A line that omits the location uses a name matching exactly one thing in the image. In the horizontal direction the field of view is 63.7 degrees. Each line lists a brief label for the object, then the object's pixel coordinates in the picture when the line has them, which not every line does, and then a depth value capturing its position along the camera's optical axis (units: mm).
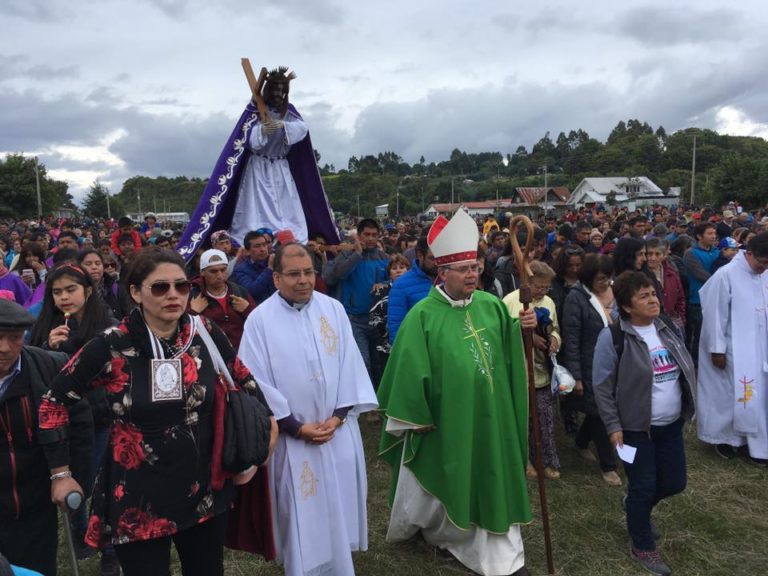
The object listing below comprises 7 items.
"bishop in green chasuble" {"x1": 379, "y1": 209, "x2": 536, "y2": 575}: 3641
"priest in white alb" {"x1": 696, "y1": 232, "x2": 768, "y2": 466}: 5297
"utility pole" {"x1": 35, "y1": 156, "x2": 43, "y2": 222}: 42881
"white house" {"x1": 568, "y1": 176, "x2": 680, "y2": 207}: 82438
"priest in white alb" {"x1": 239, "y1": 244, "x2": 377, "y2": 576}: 3178
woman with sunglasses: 2352
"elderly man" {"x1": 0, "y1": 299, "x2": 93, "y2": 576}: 2656
